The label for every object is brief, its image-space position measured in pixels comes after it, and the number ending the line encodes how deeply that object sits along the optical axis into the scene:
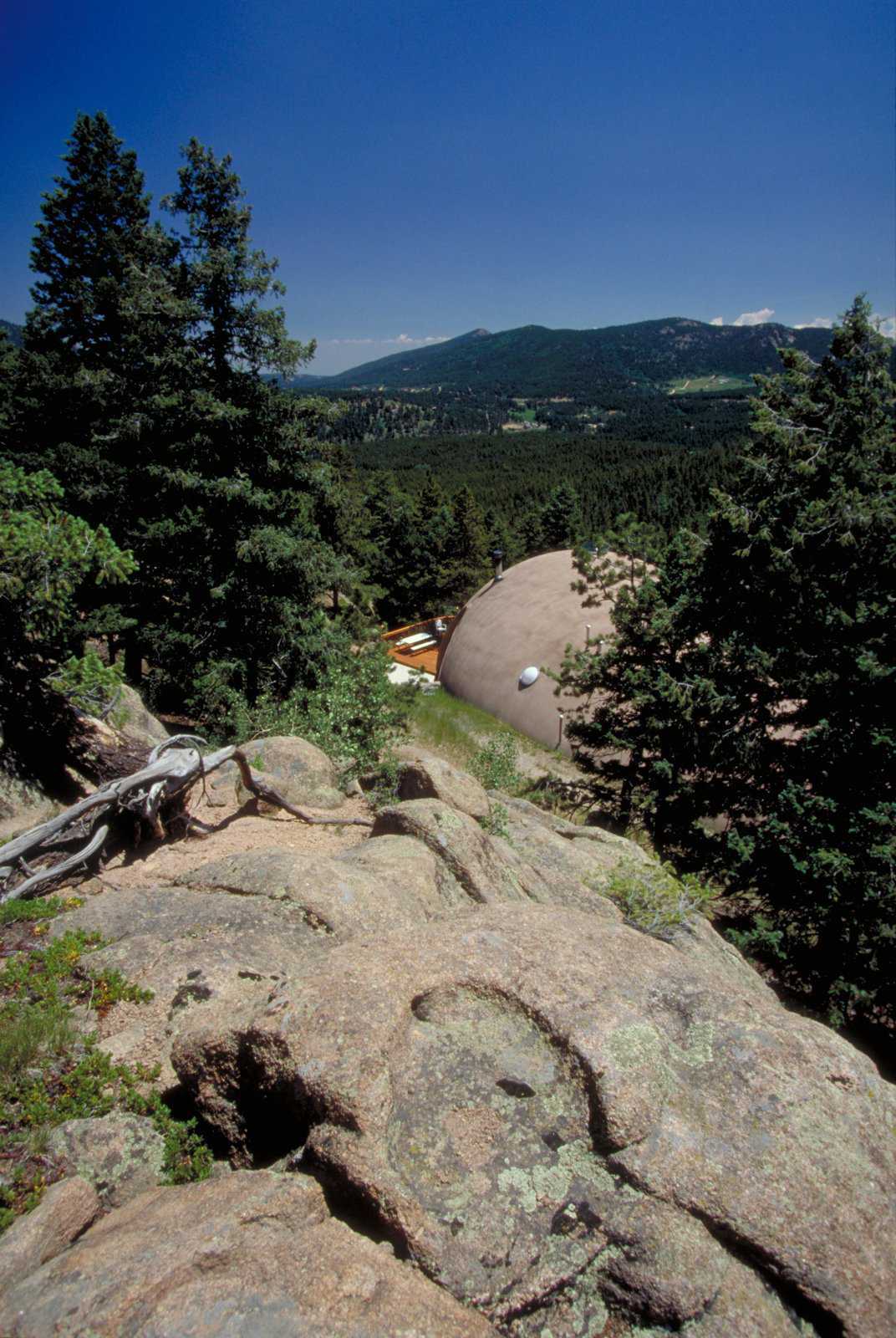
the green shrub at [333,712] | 12.02
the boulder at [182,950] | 4.42
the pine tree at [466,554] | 47.00
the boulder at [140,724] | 9.76
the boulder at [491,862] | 6.77
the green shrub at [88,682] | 7.62
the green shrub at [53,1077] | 3.51
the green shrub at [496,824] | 8.52
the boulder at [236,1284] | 2.35
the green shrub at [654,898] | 6.59
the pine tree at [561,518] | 54.81
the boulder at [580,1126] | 2.70
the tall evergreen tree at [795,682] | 10.66
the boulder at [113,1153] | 3.50
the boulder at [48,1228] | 2.78
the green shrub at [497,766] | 11.82
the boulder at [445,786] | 8.59
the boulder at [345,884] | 5.57
